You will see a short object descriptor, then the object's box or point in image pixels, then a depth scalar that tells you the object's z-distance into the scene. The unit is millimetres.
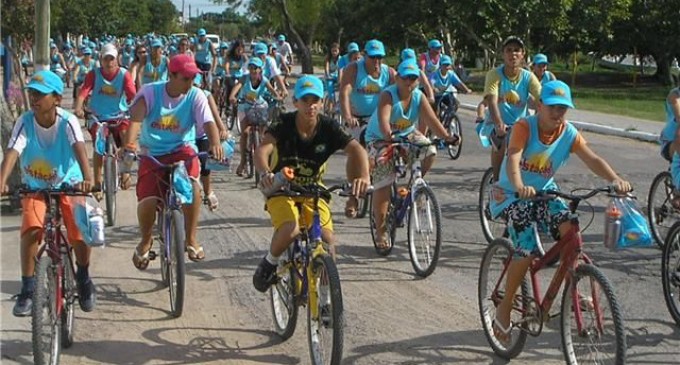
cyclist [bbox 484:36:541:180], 10023
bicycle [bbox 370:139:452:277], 8500
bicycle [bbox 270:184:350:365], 5590
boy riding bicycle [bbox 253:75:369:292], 6262
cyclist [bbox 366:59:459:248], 8984
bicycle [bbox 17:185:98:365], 5668
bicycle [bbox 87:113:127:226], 10953
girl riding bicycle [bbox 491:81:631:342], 5875
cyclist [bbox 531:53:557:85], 13112
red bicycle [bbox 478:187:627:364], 5266
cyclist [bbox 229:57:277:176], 14062
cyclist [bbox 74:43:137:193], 11312
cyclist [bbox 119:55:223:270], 7809
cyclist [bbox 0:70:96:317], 6227
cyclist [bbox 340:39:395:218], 10922
